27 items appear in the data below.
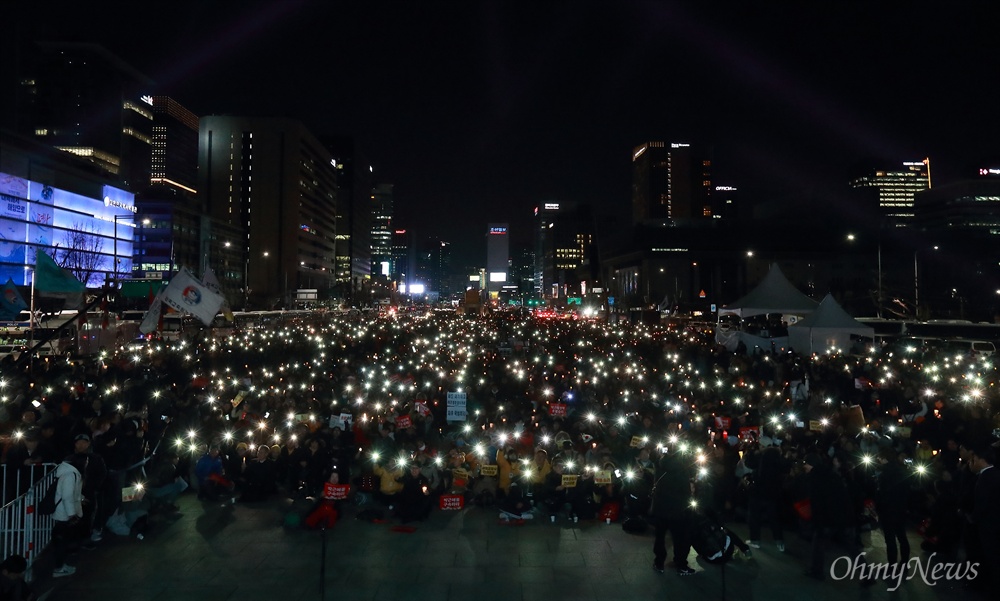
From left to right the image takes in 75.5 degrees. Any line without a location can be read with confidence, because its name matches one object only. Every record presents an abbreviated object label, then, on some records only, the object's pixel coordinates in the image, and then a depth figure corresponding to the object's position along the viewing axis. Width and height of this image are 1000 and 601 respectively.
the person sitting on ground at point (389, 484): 10.81
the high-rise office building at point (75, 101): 117.56
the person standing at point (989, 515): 6.77
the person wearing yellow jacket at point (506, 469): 10.89
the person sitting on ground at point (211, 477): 11.27
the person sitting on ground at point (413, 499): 10.20
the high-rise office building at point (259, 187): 123.75
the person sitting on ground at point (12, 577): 6.08
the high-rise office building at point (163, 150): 194.88
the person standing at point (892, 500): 7.96
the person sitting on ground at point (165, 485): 10.55
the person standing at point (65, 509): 7.98
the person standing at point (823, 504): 7.98
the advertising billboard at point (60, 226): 64.50
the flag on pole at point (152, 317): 18.22
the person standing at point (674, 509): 8.18
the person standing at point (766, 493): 9.27
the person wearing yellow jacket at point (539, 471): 10.82
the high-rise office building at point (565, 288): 182.25
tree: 68.44
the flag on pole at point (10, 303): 16.72
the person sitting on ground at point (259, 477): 11.14
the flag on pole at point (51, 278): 18.06
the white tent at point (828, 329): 23.48
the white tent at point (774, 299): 27.09
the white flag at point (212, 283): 20.50
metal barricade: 8.03
